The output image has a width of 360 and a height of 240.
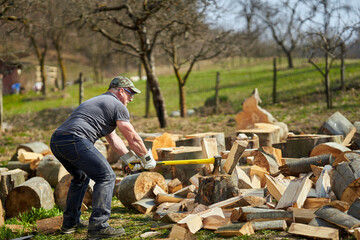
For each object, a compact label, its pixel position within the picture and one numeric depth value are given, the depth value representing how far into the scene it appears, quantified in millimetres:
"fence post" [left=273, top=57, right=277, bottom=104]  16603
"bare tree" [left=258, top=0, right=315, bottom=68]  33844
